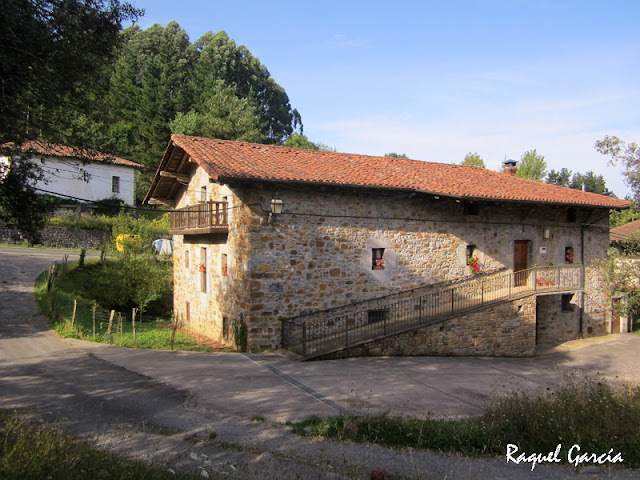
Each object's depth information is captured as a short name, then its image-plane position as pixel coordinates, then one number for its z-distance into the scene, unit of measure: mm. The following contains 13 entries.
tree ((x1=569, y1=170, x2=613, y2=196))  61281
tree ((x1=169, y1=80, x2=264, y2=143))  34156
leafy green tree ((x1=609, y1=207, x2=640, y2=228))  40781
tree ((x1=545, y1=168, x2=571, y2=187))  63688
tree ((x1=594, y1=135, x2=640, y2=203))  25469
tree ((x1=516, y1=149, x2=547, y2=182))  45875
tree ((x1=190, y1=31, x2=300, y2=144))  45044
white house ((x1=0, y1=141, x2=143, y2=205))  31489
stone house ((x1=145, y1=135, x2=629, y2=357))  13055
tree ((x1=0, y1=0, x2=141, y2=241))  6820
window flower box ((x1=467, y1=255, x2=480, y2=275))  16688
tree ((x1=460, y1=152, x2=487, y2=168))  42688
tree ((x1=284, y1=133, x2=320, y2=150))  50500
